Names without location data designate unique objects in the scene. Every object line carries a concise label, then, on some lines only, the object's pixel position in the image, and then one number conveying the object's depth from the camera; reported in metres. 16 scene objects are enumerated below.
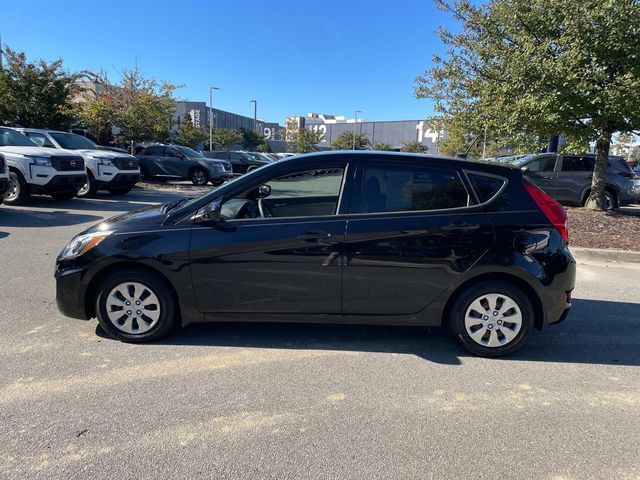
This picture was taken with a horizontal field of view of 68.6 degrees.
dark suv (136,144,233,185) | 18.66
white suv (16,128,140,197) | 12.49
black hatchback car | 3.76
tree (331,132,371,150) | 75.25
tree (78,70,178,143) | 18.97
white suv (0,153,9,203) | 9.35
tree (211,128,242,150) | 54.03
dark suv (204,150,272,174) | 25.81
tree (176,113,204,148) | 41.54
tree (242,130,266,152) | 61.81
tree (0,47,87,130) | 18.09
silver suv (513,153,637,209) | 12.30
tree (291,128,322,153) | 65.50
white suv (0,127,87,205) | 10.69
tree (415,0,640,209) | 8.48
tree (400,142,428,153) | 63.72
